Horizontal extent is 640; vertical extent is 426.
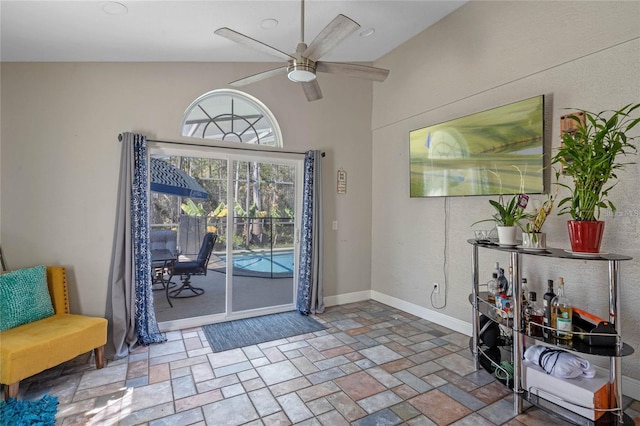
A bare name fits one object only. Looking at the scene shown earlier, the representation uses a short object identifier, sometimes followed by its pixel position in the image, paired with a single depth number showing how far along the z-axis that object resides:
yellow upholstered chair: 2.10
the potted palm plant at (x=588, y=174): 1.91
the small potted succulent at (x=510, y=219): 2.37
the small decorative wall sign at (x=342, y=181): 4.52
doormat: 3.27
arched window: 3.72
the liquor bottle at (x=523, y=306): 2.19
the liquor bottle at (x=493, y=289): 2.67
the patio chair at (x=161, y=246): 3.52
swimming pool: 4.06
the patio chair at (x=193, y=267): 3.72
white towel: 2.01
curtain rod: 3.36
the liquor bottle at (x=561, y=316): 1.99
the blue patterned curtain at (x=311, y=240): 4.13
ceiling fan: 1.96
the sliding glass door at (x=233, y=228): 3.63
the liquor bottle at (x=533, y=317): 2.14
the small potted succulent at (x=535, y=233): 2.22
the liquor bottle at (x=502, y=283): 2.65
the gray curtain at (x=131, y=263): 3.06
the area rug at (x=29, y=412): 1.94
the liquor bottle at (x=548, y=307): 2.11
